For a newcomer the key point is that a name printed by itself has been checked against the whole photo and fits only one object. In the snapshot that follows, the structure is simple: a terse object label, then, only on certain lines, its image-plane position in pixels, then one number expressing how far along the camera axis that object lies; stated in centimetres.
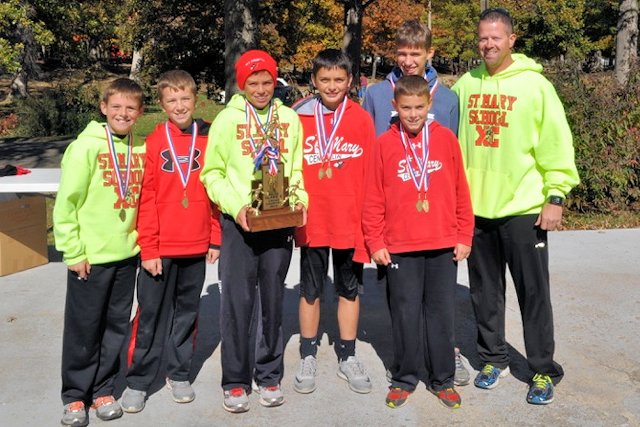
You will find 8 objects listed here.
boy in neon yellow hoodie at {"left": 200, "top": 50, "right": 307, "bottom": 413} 397
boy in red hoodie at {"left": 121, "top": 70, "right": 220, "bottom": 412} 403
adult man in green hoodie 408
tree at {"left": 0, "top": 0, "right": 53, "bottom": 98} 1486
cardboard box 673
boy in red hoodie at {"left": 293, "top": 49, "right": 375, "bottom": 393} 425
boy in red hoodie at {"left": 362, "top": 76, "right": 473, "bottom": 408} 402
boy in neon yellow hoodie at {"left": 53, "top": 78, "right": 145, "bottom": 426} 380
